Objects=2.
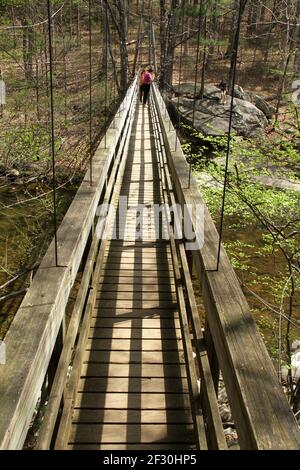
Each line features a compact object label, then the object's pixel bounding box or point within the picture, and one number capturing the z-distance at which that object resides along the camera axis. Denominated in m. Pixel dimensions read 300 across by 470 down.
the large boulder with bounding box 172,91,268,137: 15.00
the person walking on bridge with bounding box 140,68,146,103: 12.90
